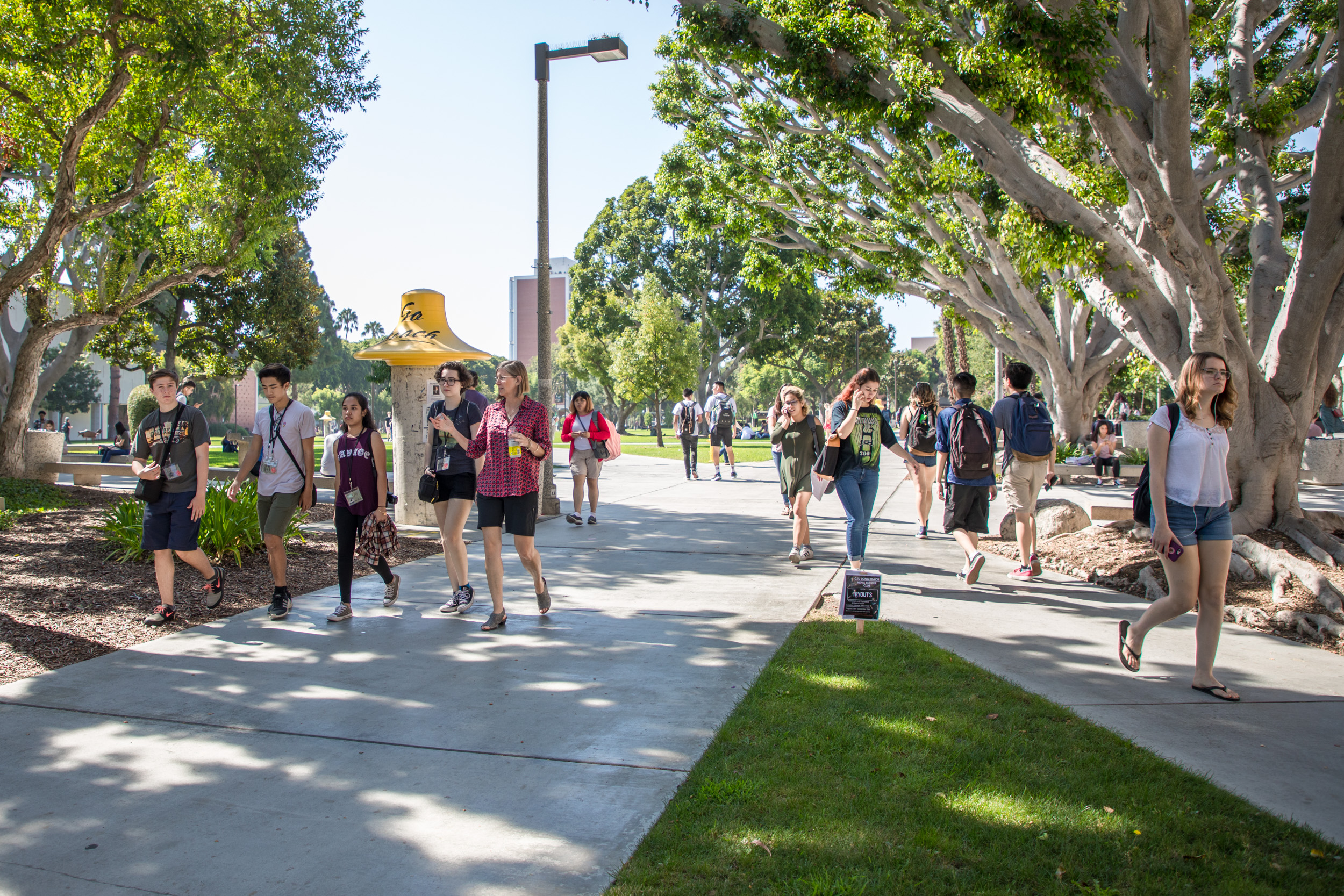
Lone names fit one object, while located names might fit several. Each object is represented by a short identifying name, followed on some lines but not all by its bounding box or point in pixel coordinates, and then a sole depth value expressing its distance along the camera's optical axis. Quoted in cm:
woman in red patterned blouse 598
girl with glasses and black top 630
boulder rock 965
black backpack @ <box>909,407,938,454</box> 1020
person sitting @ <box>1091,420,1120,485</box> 1695
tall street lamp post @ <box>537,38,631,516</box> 1169
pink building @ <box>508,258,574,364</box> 10819
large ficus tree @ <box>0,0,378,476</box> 1055
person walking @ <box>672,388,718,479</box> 1755
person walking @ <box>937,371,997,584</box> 746
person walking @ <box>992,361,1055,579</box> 779
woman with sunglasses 732
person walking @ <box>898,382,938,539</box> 1012
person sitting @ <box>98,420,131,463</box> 2195
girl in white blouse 456
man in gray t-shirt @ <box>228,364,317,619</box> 633
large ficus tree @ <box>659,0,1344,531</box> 702
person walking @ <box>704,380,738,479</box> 1808
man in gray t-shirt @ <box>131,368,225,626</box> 602
